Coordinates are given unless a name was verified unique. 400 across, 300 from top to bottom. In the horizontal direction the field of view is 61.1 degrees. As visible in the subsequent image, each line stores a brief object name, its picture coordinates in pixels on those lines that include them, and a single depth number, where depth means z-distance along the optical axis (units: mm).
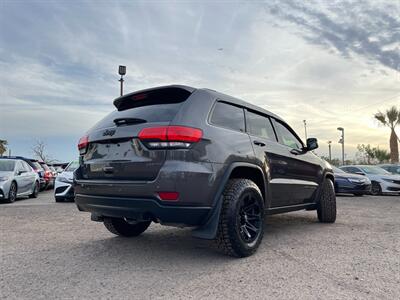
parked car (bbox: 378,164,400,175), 15288
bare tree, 43656
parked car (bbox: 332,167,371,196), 12453
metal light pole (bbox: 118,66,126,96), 13584
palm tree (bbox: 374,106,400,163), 26984
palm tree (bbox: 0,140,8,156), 40700
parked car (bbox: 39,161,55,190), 14545
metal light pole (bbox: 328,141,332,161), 47144
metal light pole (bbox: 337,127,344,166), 33962
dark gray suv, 2998
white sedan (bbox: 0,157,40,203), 9395
